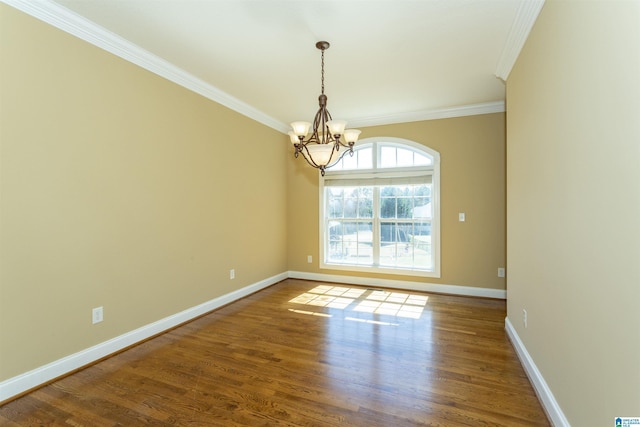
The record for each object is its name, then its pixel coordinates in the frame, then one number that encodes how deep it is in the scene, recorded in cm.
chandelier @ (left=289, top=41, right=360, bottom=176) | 259
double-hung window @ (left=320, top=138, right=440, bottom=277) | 468
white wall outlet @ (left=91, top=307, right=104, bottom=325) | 254
